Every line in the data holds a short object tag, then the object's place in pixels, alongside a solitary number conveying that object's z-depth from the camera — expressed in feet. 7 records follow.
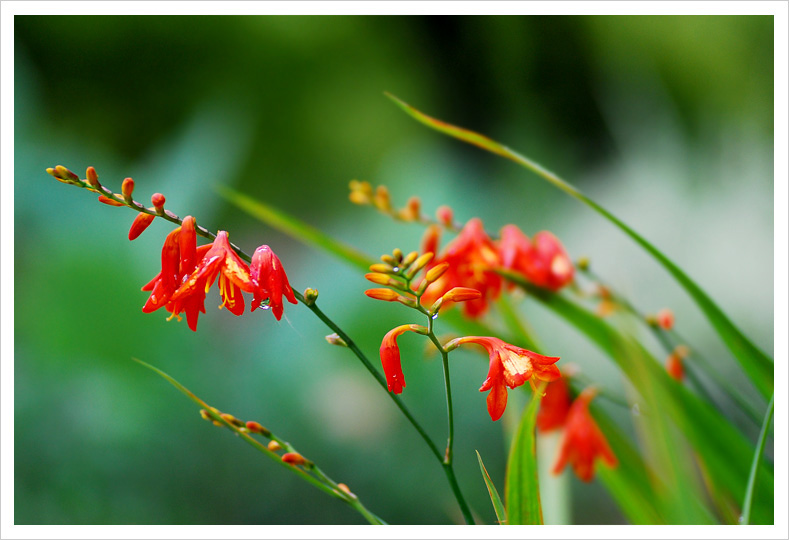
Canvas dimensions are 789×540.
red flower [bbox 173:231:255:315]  4.57
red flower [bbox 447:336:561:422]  4.56
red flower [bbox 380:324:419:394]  4.58
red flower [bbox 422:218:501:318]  4.95
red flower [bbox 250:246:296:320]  4.57
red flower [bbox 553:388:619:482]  5.12
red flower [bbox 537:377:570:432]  5.17
